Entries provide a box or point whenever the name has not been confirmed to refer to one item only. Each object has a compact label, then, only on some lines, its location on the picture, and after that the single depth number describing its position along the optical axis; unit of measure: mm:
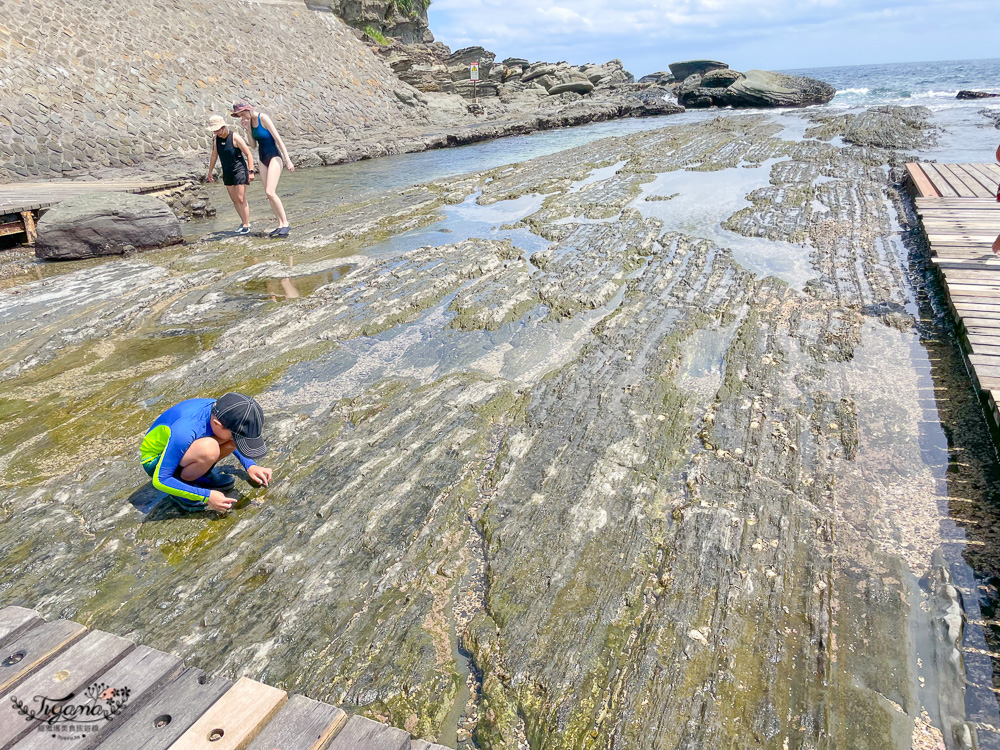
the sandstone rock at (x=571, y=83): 46656
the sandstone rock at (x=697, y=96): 43375
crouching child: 3713
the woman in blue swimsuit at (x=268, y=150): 9712
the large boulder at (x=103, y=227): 9367
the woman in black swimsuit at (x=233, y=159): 9711
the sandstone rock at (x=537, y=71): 46312
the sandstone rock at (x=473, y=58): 45812
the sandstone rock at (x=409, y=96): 30703
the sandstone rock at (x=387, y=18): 38781
